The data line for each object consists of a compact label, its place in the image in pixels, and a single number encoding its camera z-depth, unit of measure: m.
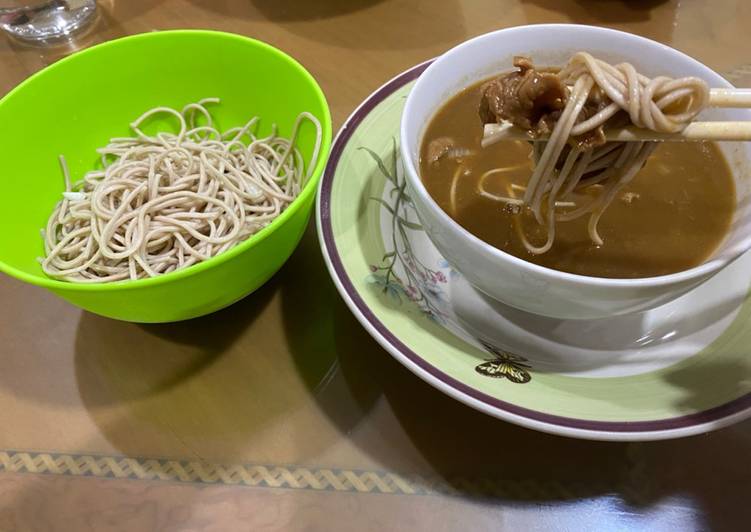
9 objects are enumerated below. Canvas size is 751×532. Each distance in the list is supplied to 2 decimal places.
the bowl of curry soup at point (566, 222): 0.23
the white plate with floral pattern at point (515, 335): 0.22
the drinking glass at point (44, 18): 0.48
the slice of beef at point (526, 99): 0.22
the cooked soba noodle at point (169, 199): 0.31
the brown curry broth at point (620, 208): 0.26
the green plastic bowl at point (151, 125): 0.25
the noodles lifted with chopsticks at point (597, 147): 0.22
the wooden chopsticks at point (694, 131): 0.22
